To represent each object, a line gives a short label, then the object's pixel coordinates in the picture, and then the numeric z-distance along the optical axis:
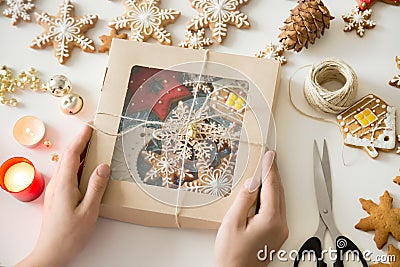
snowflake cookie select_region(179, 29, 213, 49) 1.23
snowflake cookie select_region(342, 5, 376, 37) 1.22
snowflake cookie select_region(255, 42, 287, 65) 1.21
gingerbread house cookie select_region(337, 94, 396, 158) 1.15
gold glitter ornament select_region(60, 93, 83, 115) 1.18
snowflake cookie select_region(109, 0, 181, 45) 1.24
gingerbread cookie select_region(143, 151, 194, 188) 1.10
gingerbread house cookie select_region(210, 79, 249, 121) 1.12
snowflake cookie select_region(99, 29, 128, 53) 1.24
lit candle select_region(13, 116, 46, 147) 1.19
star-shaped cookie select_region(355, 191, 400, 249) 1.09
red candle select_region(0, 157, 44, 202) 1.13
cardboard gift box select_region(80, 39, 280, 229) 1.09
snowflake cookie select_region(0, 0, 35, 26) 1.28
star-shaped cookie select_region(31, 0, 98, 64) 1.25
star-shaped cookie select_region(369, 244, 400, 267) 1.07
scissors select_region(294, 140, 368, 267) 1.08
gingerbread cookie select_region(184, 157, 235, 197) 1.09
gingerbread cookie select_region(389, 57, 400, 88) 1.18
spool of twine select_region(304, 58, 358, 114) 1.12
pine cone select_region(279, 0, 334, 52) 1.17
